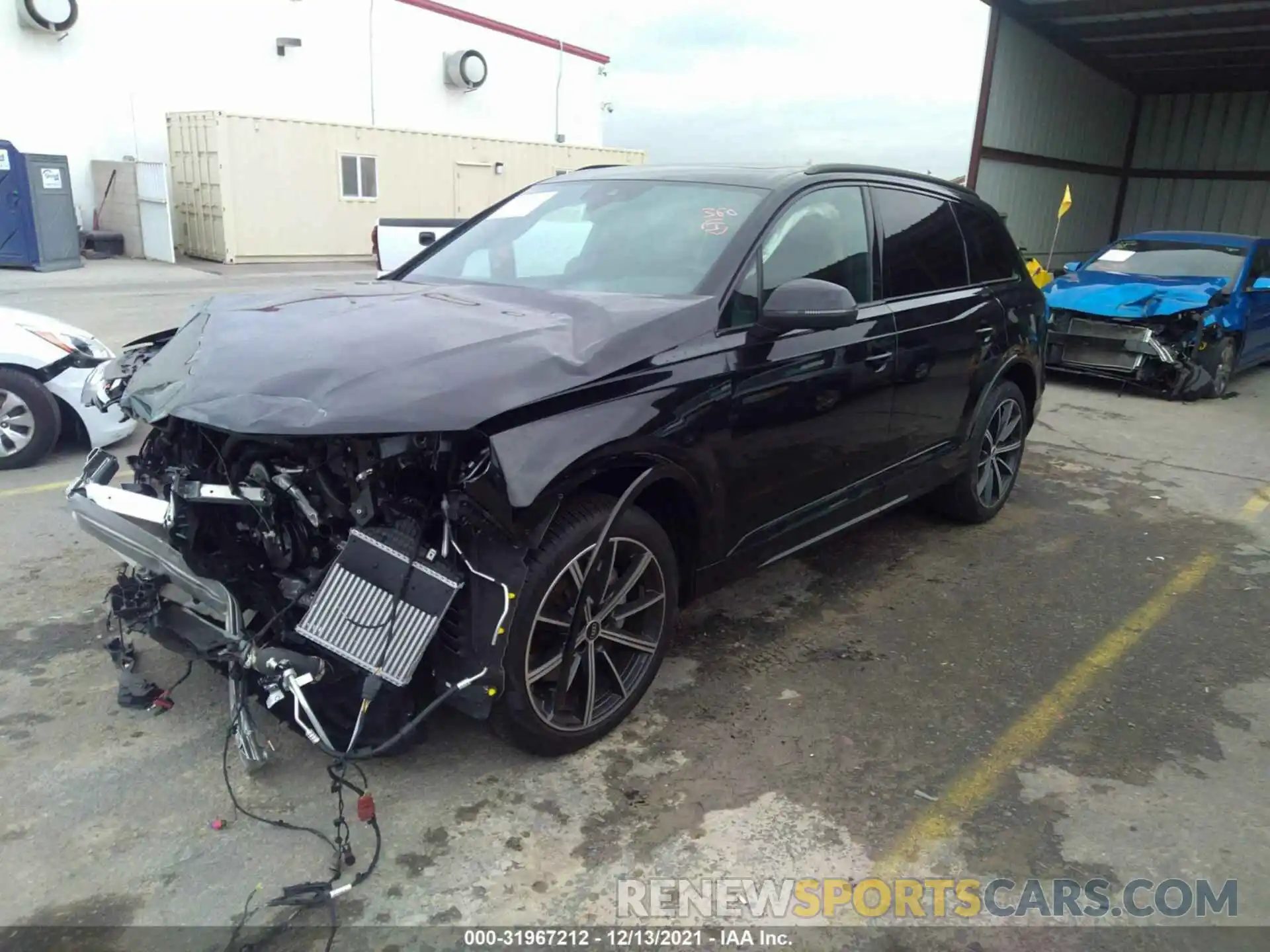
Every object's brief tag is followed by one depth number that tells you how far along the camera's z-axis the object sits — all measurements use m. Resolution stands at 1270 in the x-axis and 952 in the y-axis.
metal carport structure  14.39
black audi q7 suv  2.59
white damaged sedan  5.47
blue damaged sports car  9.21
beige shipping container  18.05
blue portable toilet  15.53
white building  17.86
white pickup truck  10.61
